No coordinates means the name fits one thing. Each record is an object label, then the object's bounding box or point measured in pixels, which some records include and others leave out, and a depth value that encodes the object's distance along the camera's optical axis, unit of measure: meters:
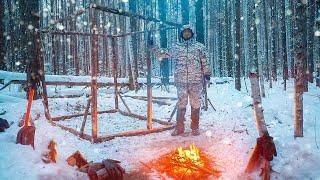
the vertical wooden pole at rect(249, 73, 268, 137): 4.01
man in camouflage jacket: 6.03
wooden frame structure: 5.48
